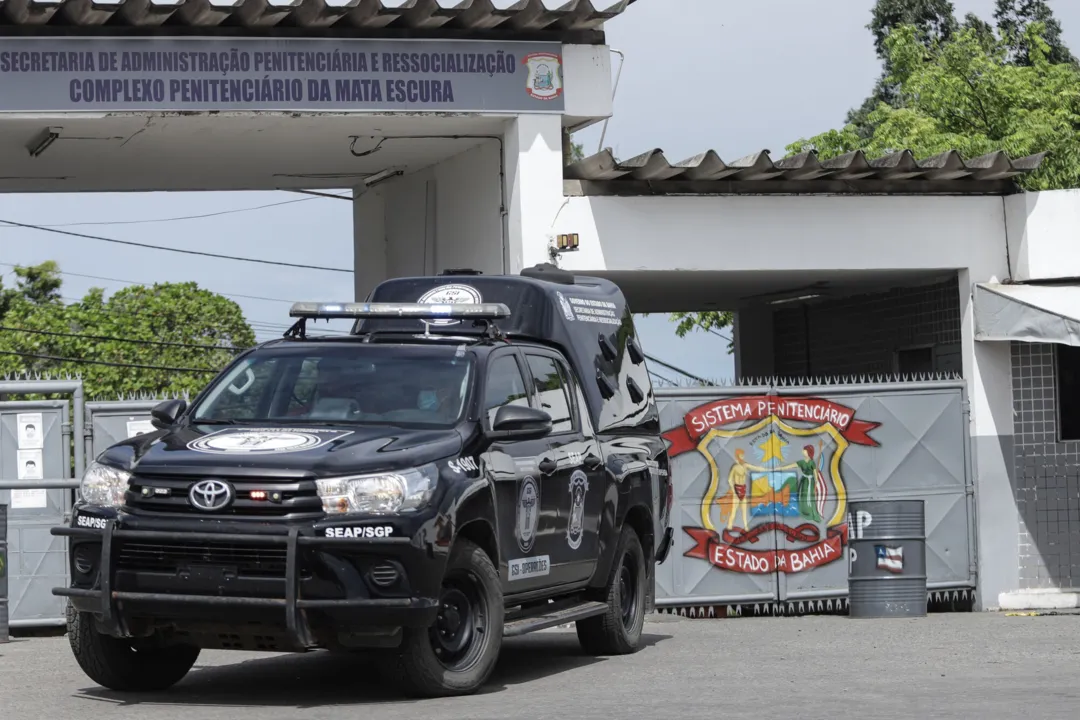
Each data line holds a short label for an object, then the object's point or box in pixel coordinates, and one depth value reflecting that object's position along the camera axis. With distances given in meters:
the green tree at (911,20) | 52.78
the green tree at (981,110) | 34.62
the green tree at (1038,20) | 52.34
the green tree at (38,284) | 60.81
